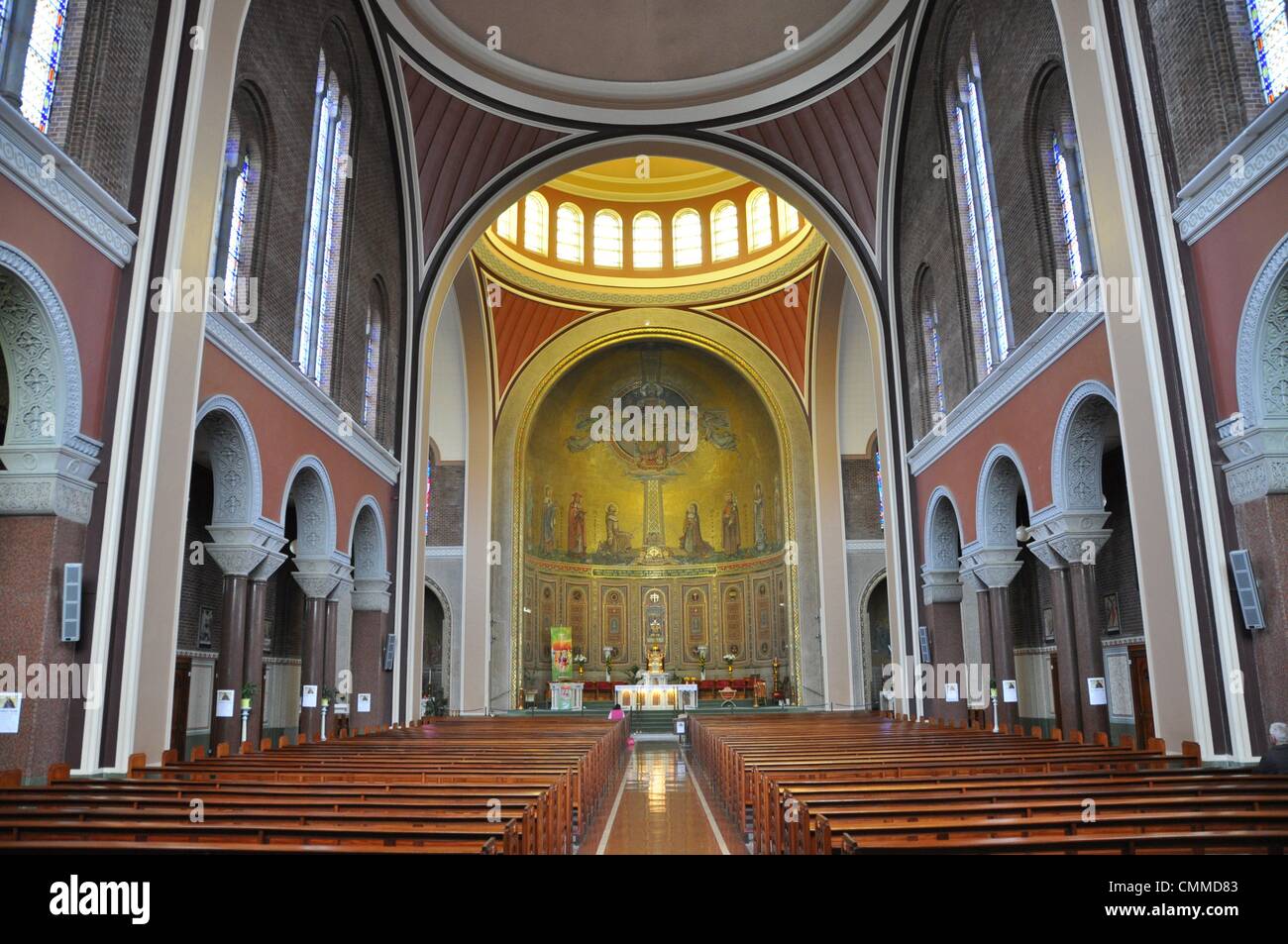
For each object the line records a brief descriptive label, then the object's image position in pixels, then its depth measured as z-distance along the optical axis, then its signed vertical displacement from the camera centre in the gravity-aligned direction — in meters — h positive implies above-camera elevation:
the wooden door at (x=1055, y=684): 18.77 -0.54
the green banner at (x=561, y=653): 31.27 +0.58
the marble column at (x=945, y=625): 18.08 +0.70
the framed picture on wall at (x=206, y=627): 16.86 +0.93
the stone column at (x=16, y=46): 8.38 +5.79
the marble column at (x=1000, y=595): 15.42 +1.08
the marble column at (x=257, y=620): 13.11 +0.83
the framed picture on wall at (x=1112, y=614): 17.09 +0.78
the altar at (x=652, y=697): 28.64 -0.92
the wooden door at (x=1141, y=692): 16.52 -0.66
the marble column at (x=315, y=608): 15.13 +1.12
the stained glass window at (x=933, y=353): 18.44 +6.22
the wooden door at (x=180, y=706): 16.12 -0.47
